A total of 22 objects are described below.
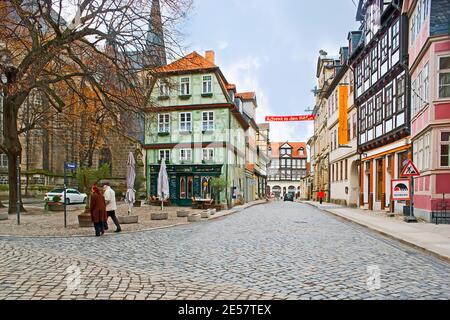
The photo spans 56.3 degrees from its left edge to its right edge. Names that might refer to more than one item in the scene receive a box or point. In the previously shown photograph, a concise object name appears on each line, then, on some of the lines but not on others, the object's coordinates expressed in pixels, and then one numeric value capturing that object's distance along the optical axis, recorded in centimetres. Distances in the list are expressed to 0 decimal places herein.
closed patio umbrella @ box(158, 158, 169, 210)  2559
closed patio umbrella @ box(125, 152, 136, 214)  1967
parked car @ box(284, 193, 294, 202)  6701
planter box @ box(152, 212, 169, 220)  1956
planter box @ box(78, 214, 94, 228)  1523
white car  3652
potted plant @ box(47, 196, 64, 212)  2589
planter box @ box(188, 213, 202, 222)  1927
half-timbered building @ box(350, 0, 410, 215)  2245
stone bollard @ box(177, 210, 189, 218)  2214
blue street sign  1483
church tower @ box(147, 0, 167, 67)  1608
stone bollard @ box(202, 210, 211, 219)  2120
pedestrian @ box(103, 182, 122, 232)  1377
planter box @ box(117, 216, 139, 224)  1703
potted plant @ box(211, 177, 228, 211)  3067
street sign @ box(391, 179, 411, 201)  1842
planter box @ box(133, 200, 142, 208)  3325
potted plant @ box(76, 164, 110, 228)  1600
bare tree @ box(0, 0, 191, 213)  1582
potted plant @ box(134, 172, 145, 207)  4012
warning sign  1656
